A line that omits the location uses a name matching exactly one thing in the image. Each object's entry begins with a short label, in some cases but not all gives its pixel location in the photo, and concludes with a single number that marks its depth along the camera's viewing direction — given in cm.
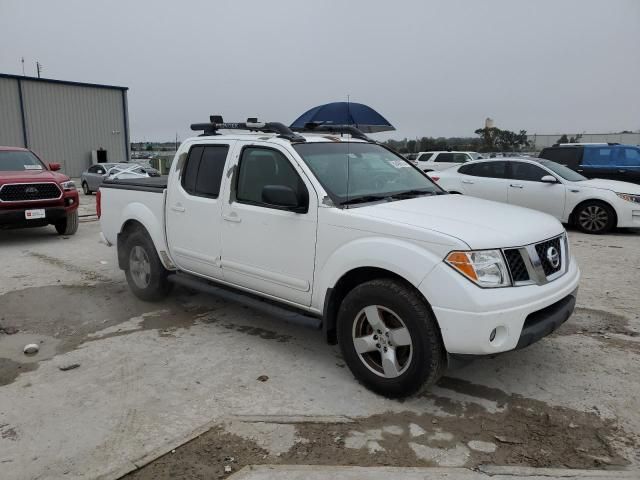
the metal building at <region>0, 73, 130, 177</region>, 3033
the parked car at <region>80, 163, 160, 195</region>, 2053
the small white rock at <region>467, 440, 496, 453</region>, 300
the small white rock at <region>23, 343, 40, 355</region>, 445
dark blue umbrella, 738
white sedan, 995
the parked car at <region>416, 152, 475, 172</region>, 2180
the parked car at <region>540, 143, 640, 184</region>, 1345
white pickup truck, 319
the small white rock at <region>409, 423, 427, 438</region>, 316
